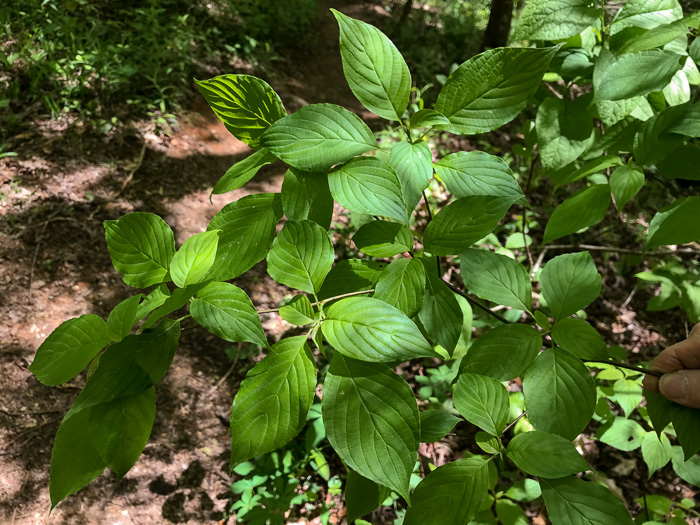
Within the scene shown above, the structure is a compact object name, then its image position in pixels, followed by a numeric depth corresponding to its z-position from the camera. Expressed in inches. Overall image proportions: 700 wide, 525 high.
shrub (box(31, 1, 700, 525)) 13.2
